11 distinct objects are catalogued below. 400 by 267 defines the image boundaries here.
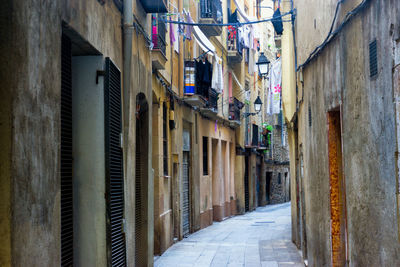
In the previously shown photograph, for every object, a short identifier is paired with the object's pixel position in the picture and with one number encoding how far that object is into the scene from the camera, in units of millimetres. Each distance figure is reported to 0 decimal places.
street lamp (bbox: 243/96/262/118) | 28125
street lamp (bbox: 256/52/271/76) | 16734
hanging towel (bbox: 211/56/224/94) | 20172
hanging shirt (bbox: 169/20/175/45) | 16169
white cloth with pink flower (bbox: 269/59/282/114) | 18672
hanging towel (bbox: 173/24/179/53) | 17050
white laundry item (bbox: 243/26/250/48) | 27409
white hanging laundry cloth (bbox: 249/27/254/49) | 29003
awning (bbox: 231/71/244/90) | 28269
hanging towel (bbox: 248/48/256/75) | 28402
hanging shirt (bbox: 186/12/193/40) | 17683
